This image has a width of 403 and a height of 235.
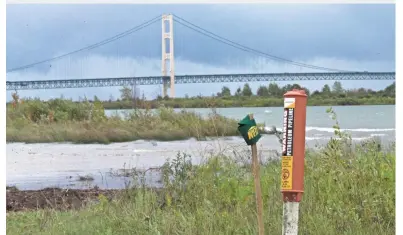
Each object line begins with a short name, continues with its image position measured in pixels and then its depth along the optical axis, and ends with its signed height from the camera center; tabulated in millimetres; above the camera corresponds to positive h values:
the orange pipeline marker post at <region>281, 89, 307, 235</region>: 6348 -69
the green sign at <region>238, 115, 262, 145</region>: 6645 -3
